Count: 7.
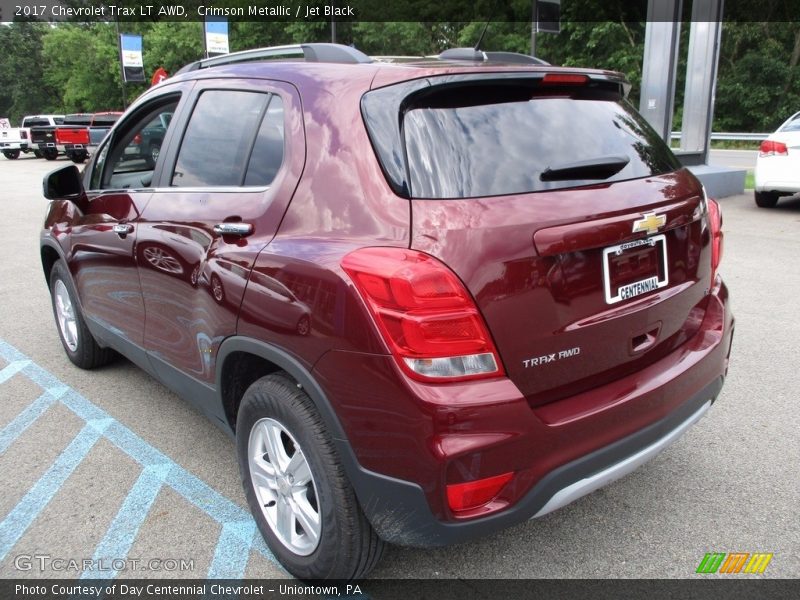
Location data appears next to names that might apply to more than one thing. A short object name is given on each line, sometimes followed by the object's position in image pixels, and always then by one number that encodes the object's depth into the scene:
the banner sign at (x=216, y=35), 22.67
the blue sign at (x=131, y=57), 26.53
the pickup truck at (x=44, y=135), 28.66
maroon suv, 1.93
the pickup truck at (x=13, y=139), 31.84
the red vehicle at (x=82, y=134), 25.98
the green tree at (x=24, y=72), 69.44
